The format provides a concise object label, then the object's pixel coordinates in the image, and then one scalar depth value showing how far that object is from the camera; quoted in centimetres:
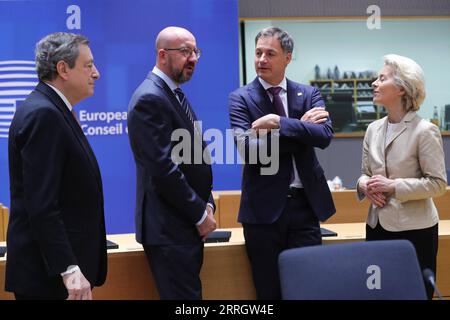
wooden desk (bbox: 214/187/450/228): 446
